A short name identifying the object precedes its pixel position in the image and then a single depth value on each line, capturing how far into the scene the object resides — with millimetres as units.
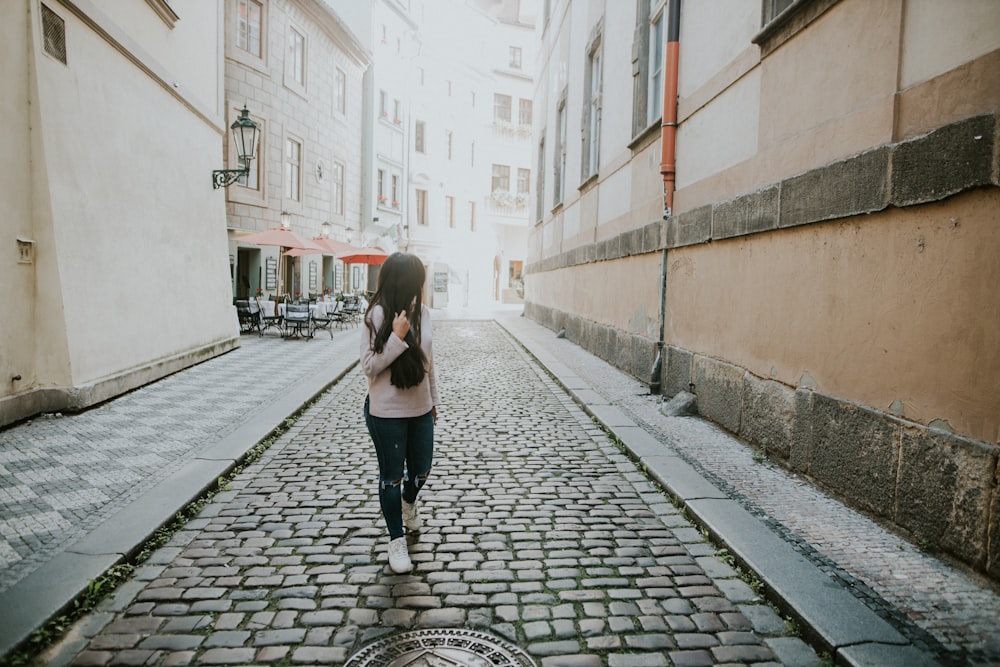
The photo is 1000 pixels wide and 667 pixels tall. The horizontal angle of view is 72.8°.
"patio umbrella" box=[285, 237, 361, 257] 18500
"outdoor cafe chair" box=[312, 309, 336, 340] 16750
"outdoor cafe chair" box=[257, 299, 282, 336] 16031
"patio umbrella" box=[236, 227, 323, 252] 15680
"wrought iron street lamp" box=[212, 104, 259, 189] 12172
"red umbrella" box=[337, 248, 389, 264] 20609
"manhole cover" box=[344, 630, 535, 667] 2822
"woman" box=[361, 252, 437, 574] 3646
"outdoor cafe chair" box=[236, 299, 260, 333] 16375
